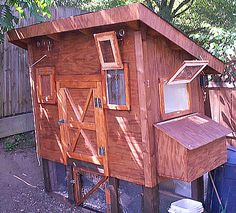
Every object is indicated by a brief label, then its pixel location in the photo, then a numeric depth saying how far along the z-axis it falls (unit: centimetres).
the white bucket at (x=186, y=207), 318
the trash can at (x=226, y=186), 355
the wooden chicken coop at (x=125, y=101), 309
